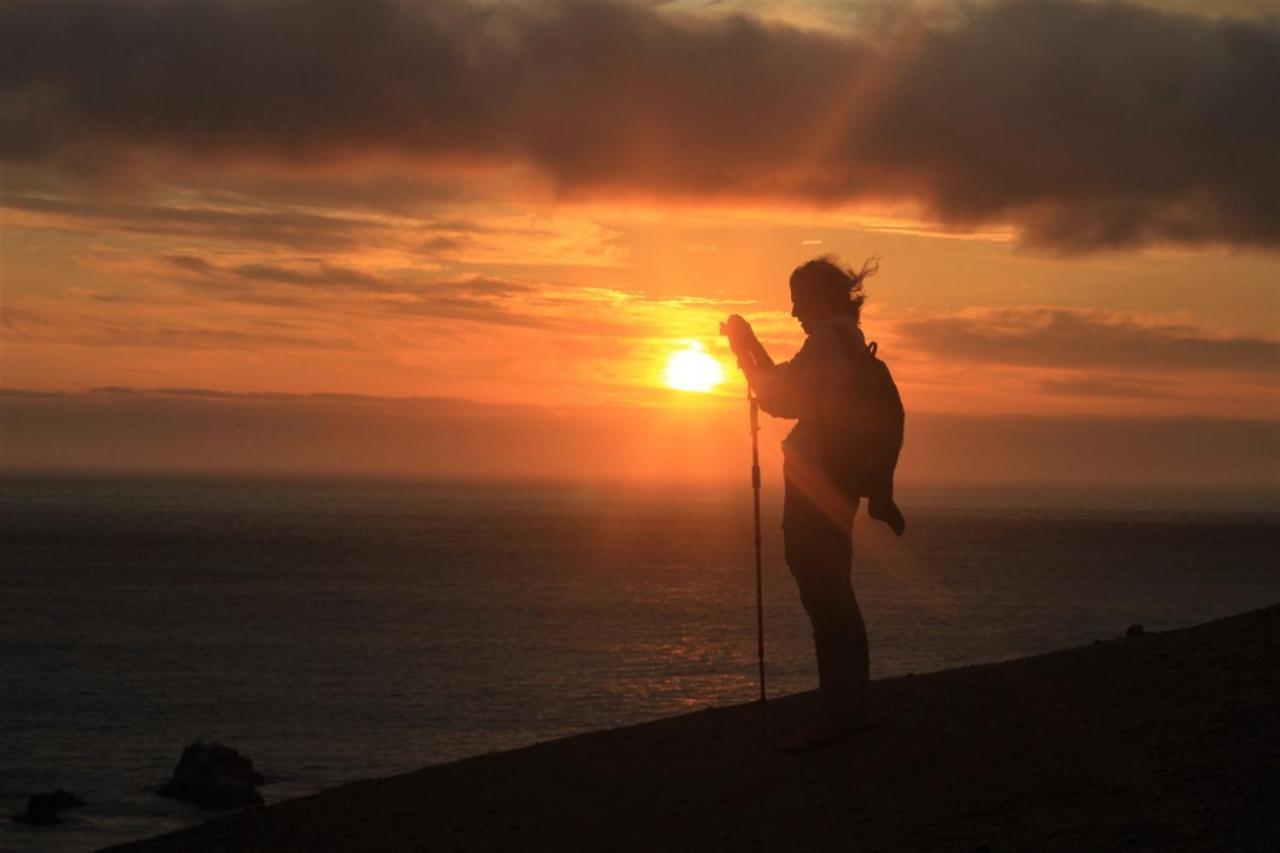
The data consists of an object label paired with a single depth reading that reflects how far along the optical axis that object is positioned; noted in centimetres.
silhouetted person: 876
